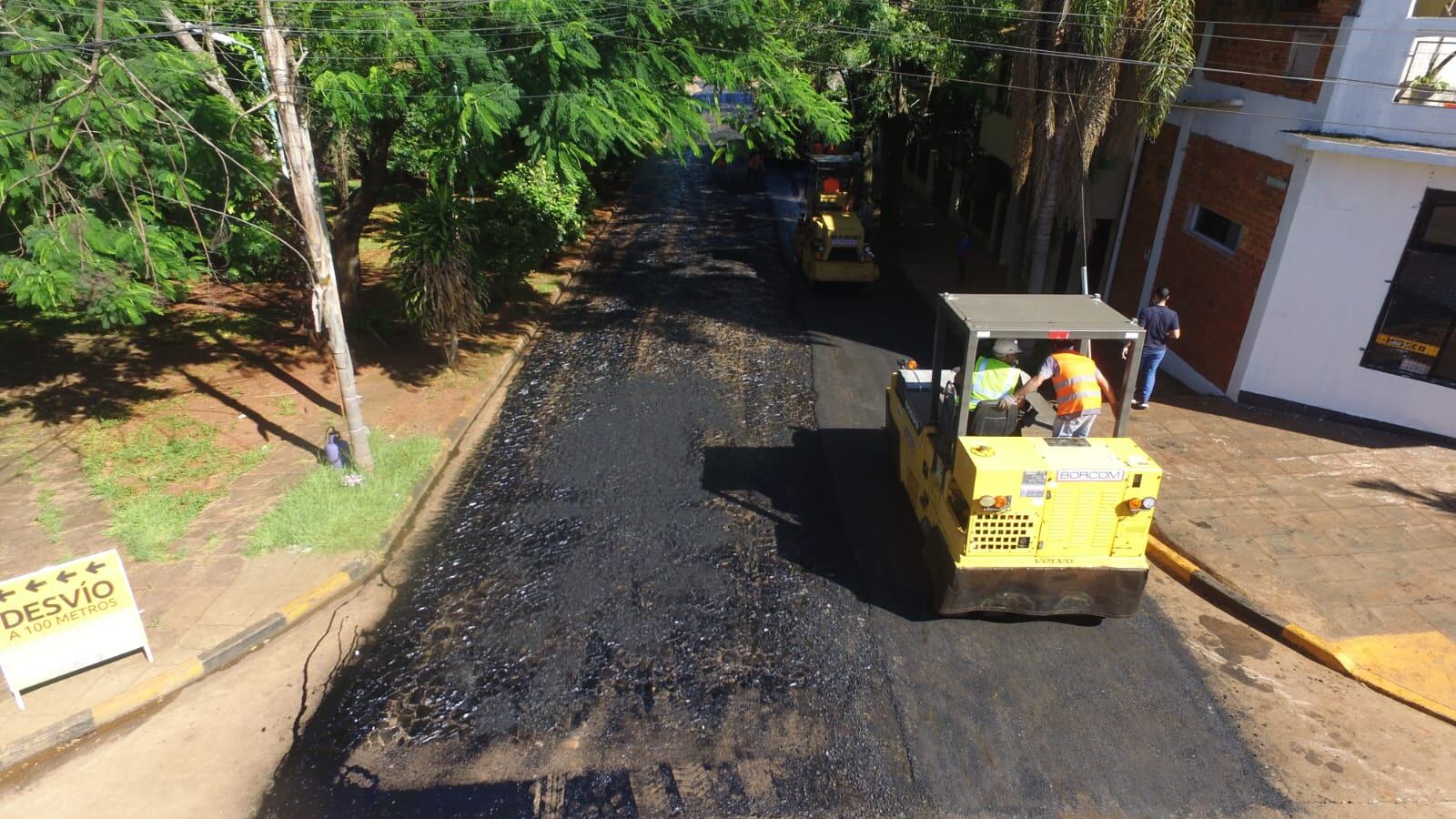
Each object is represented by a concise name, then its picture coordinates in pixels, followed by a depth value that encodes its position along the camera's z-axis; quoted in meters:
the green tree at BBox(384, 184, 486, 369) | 11.87
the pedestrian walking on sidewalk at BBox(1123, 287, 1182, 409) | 10.41
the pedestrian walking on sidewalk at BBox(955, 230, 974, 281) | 16.73
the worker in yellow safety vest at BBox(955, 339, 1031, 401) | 6.83
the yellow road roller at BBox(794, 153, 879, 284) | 16.03
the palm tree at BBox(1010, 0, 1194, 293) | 10.16
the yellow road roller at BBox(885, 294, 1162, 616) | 6.15
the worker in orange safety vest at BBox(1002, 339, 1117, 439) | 6.74
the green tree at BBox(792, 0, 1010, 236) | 14.53
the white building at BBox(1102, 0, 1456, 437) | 9.25
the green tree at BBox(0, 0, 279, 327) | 7.64
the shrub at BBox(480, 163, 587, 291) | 14.81
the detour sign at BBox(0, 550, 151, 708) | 5.99
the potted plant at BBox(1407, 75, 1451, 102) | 9.11
